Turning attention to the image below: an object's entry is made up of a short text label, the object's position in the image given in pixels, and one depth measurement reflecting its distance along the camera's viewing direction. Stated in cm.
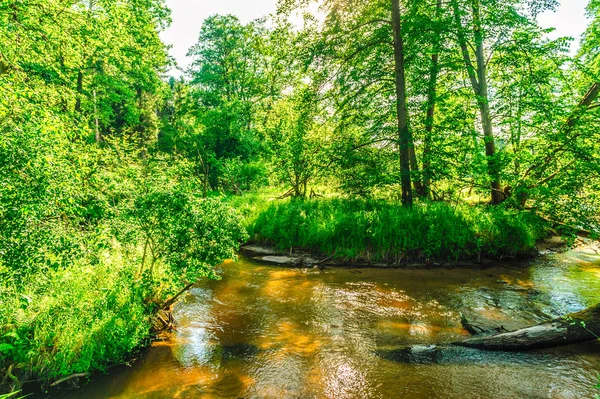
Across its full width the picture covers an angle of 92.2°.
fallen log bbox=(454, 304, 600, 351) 481
